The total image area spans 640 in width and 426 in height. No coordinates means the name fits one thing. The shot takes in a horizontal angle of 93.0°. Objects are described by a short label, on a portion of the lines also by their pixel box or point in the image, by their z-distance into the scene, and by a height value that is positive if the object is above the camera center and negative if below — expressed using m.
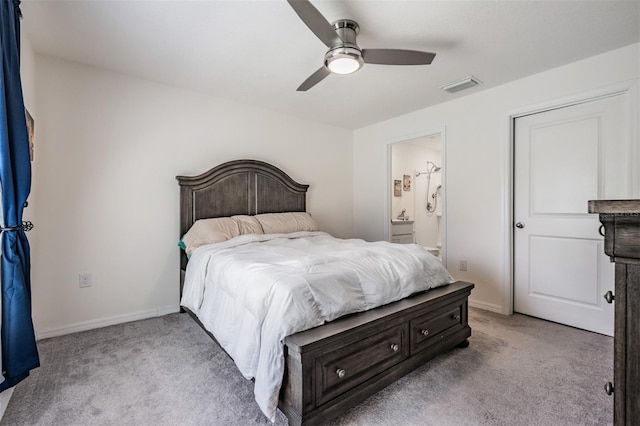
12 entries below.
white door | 2.52 +0.04
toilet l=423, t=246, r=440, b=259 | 5.24 -0.75
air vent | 2.95 +1.24
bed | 1.44 -0.66
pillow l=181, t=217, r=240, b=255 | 2.85 -0.22
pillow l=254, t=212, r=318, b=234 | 3.39 -0.15
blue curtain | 1.57 -0.01
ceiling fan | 1.84 +1.04
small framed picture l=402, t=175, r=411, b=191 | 5.47 +0.48
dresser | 0.77 -0.24
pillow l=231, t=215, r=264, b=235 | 3.17 -0.16
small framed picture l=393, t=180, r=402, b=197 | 5.25 +0.36
